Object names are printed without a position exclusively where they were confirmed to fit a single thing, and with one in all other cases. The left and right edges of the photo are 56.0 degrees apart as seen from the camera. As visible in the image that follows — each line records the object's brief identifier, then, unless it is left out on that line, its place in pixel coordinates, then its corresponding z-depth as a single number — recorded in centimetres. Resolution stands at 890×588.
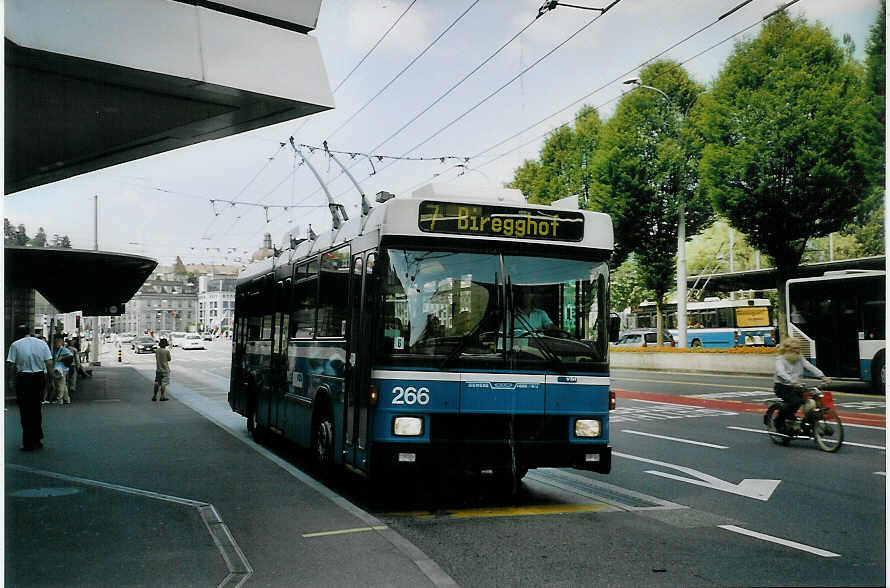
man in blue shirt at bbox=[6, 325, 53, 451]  1201
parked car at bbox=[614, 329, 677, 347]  4685
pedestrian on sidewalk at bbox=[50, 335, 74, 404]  2083
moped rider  1227
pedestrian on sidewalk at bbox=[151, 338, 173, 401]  2192
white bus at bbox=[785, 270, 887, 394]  1986
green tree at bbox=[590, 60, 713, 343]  2334
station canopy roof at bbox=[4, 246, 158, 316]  1844
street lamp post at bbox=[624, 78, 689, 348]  2612
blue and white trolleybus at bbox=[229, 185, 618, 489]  739
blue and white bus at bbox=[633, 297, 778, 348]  4788
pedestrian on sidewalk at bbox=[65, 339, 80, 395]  2515
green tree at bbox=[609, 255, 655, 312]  5062
